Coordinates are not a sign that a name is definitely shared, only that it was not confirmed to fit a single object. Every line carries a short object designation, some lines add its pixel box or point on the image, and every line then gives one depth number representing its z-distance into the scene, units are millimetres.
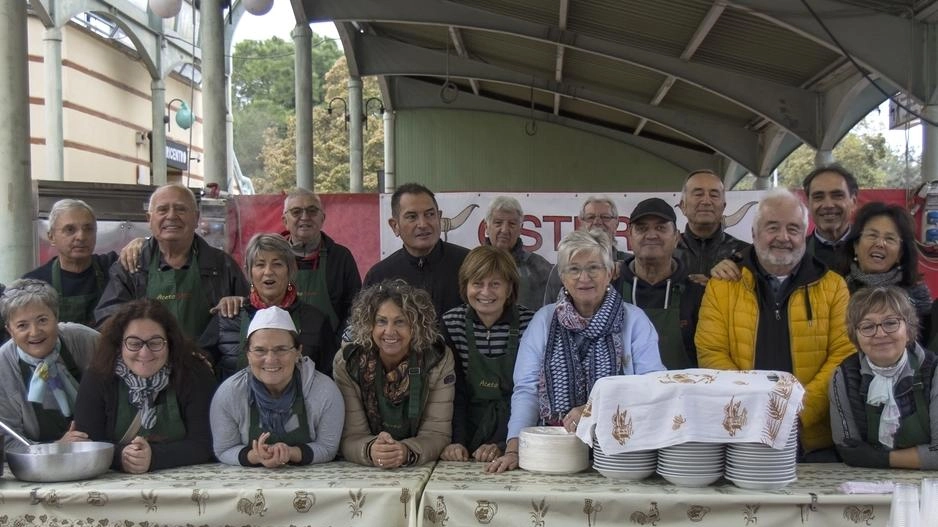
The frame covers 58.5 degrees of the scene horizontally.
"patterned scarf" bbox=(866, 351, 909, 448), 2803
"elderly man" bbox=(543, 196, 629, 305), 4652
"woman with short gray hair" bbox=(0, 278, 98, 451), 3184
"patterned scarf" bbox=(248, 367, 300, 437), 2989
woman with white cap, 2963
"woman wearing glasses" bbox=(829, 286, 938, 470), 2779
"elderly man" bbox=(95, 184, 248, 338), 3982
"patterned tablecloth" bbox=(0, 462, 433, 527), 2592
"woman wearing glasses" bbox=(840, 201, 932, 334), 3312
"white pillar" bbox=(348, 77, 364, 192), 14945
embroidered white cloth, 2557
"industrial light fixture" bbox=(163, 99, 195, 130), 14219
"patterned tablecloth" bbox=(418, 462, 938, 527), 2486
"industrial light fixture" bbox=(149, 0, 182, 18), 9055
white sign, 6203
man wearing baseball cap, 3406
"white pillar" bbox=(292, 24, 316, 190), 11234
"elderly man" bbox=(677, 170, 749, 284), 3955
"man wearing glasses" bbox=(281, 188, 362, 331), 4438
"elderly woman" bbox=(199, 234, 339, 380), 3461
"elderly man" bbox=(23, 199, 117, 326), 4121
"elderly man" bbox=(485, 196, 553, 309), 4418
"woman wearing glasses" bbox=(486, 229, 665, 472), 3029
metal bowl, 2725
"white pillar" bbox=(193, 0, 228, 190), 7996
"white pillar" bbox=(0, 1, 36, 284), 4809
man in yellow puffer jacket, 3062
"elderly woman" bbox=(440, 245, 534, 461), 3250
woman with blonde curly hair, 3064
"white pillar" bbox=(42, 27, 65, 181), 11141
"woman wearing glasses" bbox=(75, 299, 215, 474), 3029
